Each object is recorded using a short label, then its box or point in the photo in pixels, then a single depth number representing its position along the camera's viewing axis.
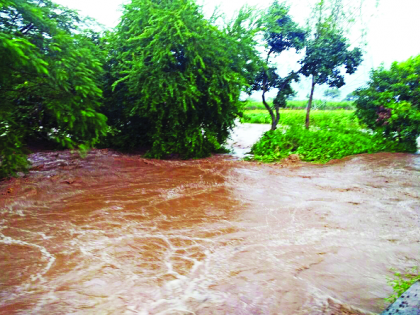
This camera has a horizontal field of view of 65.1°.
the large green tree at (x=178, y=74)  9.62
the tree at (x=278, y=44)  11.94
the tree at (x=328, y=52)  12.30
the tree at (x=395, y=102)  10.76
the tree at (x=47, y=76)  6.00
